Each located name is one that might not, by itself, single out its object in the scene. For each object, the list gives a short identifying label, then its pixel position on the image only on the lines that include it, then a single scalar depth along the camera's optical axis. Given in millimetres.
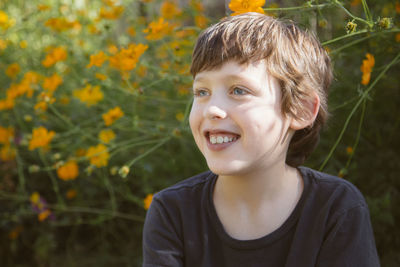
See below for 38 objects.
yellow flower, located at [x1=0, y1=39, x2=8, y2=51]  2397
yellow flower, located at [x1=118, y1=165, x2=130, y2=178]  1439
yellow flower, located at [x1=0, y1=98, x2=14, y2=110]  1993
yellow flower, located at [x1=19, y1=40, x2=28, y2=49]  2298
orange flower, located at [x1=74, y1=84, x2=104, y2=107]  1844
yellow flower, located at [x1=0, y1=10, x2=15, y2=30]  2201
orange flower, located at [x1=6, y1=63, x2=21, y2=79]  2195
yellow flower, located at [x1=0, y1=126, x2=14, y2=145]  2082
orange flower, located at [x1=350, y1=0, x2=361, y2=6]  1692
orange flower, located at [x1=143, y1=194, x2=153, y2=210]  1513
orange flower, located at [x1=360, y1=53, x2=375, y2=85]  1328
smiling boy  1032
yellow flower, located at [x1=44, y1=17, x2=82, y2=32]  2113
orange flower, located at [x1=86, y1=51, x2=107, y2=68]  1633
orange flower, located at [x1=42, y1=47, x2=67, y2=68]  2004
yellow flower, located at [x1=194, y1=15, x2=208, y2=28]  1837
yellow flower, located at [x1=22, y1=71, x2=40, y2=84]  2004
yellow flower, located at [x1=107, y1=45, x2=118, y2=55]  1674
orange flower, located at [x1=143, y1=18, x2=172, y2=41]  1570
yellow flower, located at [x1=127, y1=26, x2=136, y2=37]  2164
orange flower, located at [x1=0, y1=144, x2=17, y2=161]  2131
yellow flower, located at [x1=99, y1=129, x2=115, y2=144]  1847
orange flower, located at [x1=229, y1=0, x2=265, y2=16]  1195
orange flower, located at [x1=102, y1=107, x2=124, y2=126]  1697
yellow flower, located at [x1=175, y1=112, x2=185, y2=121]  1926
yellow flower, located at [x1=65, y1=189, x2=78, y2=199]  2305
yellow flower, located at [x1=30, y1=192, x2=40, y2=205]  2016
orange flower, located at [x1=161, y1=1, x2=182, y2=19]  2025
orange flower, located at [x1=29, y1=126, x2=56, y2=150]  1816
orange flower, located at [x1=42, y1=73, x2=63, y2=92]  1912
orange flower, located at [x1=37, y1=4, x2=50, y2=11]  2191
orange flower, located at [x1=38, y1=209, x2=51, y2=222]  1985
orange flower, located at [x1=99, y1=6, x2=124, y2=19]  2062
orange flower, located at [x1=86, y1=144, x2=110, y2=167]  1708
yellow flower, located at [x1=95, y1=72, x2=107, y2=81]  1662
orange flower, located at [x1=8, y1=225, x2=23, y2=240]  2262
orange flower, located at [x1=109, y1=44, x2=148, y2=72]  1558
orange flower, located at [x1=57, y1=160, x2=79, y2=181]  1949
